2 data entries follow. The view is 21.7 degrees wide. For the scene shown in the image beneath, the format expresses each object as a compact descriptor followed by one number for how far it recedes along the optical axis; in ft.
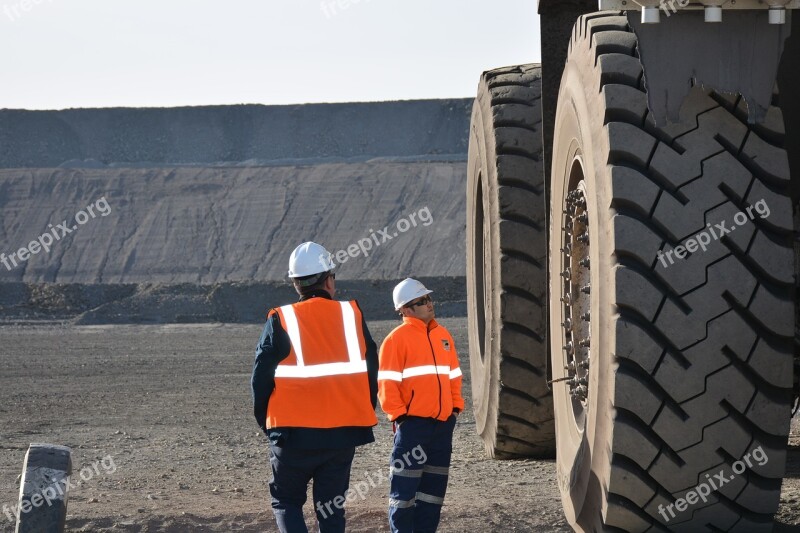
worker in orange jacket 31.11
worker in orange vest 26.99
